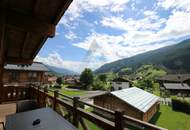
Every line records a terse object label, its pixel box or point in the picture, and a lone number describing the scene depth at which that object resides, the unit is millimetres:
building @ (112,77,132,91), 28383
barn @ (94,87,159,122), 9156
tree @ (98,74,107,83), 32470
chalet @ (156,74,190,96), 24881
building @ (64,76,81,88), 29297
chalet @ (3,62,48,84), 16003
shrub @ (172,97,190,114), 13175
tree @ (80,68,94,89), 27055
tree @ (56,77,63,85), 31040
